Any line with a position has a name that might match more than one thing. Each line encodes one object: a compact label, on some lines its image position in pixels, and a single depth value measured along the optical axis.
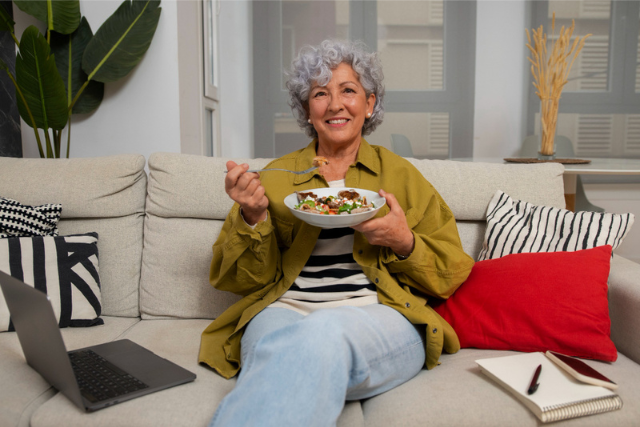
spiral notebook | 1.06
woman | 1.01
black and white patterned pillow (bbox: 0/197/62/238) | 1.63
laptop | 1.04
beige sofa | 1.60
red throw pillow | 1.31
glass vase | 2.61
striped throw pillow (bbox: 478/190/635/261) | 1.49
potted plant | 2.25
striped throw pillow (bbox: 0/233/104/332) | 1.58
